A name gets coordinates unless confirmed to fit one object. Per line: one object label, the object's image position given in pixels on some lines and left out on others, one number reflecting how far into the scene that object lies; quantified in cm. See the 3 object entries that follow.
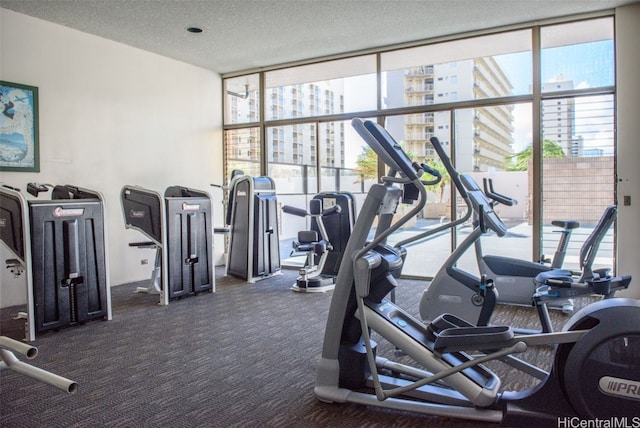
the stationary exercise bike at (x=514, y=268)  356
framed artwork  450
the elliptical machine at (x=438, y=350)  180
